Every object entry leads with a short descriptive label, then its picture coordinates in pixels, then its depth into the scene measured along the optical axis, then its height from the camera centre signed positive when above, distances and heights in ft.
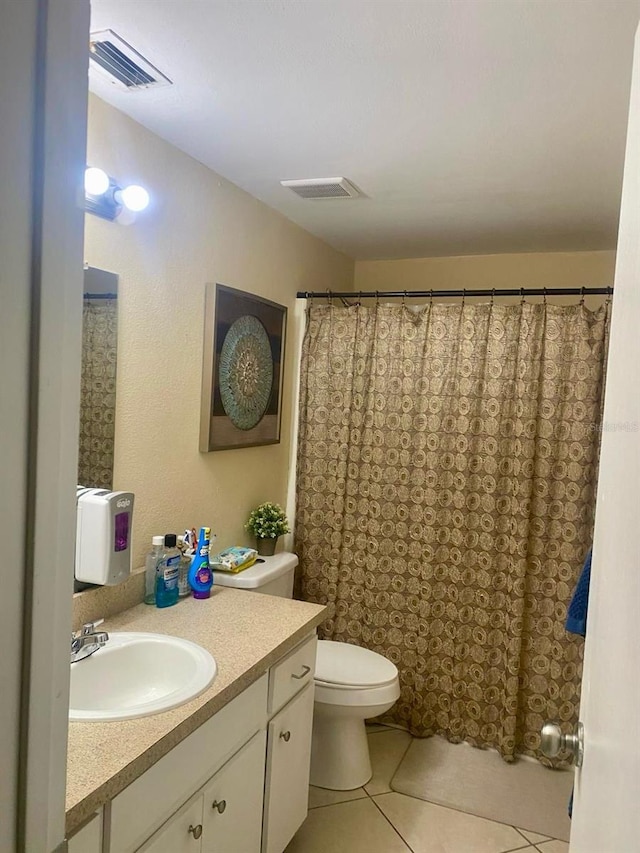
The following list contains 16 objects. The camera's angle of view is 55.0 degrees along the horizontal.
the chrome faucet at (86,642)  4.79 -2.06
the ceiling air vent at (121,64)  4.59 +2.56
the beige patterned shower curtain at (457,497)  8.24 -1.36
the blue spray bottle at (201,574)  6.50 -1.97
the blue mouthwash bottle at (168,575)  6.22 -1.92
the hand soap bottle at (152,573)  6.32 -1.93
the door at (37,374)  1.65 +0.01
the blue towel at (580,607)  3.98 -1.31
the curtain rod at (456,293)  8.13 +1.53
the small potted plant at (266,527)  8.44 -1.86
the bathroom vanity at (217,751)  3.57 -2.52
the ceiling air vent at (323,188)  7.24 +2.49
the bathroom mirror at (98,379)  5.77 +0.03
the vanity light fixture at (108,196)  5.39 +1.71
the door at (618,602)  2.01 -0.75
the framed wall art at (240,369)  7.36 +0.27
